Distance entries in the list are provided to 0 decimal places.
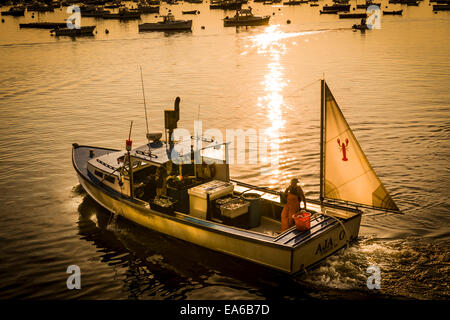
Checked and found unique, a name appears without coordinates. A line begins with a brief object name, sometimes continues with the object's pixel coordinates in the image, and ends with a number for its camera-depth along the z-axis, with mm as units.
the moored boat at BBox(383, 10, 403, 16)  131125
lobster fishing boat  14203
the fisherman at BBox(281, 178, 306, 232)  14781
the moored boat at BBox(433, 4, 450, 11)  139762
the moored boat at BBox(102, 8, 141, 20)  140275
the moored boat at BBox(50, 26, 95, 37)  103456
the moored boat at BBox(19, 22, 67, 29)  123094
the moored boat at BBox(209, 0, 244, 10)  174125
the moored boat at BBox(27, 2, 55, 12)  180800
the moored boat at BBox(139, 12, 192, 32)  109750
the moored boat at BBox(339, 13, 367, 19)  128525
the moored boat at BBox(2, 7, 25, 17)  164250
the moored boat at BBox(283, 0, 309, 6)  191625
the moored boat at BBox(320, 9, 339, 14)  146875
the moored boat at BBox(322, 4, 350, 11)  146900
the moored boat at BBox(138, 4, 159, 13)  159500
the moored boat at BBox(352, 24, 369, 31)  99100
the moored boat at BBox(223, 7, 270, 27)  118562
